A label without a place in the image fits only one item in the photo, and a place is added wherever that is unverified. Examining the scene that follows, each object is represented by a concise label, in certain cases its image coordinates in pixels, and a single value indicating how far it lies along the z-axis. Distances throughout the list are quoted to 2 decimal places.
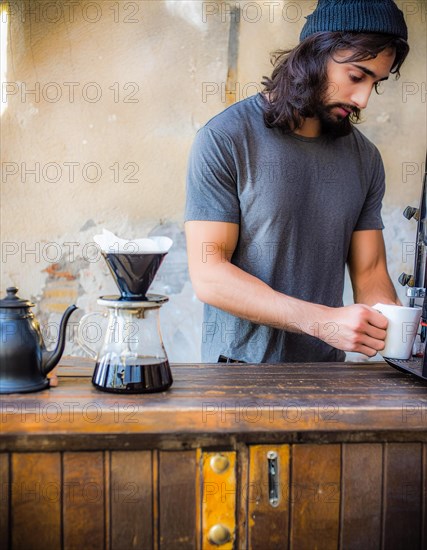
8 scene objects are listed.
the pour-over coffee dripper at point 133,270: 1.40
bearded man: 1.97
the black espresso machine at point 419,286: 1.61
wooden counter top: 1.31
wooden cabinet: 1.30
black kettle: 1.40
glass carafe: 1.44
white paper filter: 1.40
